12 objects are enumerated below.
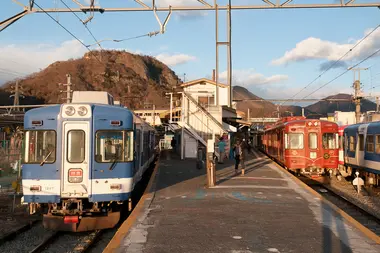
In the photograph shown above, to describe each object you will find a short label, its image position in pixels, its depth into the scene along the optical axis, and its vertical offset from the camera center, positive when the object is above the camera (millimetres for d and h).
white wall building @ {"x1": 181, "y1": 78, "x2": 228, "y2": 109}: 31016 +4491
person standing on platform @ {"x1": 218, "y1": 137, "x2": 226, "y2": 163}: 24141 -130
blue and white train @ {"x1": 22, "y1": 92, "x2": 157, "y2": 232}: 9453 -390
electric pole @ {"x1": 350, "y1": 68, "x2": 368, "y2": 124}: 37719 +4656
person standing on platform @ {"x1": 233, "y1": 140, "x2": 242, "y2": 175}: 19281 -385
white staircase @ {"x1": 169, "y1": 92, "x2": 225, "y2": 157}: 27031 +1735
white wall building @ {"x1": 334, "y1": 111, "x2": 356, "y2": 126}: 44925 +3278
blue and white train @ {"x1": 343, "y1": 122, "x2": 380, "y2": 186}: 16625 -158
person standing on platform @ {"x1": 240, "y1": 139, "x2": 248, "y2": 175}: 18223 -324
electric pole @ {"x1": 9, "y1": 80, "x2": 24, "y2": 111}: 52697 +6306
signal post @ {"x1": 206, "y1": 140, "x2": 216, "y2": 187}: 13867 -641
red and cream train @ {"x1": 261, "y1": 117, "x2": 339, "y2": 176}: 20016 -15
